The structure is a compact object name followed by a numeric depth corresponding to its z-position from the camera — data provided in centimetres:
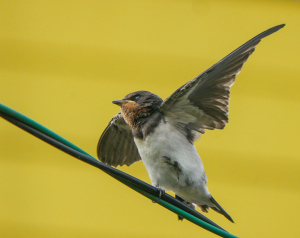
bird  637
